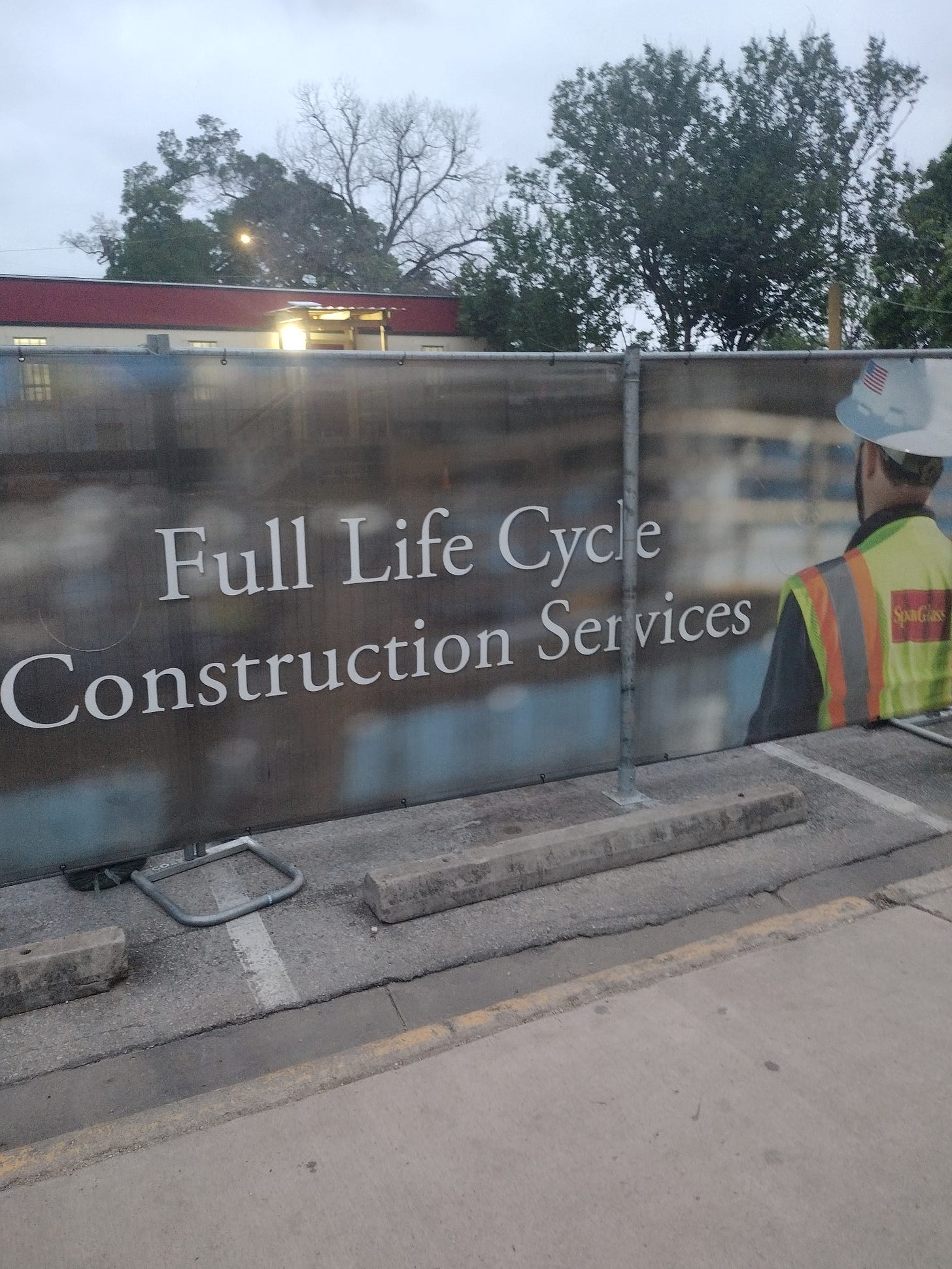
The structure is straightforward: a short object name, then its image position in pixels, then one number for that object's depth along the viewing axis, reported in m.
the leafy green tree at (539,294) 33.53
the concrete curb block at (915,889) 4.65
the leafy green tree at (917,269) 20.56
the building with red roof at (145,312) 26.41
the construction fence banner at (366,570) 3.97
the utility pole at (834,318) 21.00
